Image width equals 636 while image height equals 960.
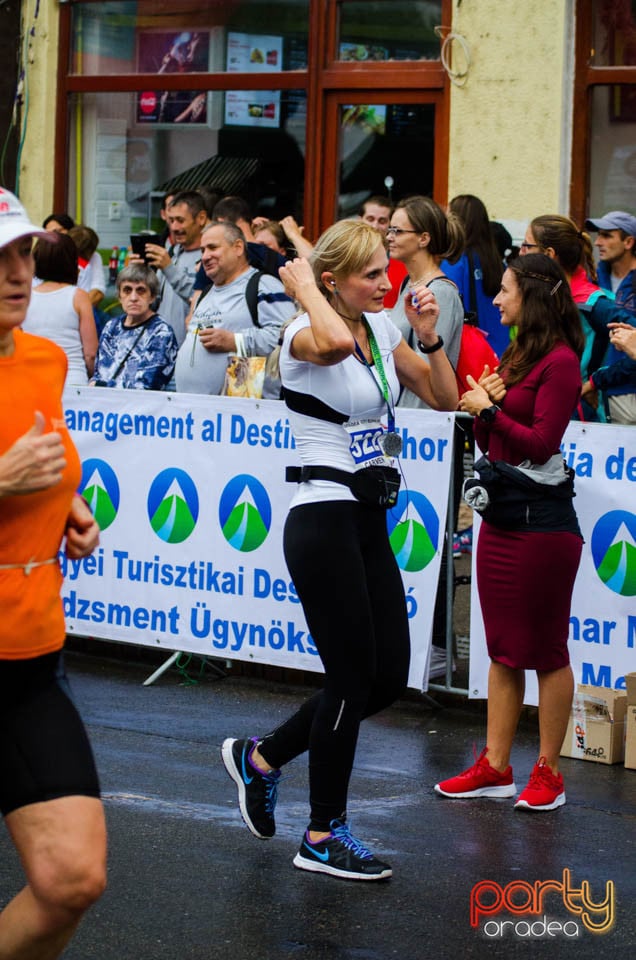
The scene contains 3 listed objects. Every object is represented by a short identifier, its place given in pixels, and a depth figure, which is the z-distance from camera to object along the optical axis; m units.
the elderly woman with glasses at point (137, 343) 9.27
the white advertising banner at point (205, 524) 7.37
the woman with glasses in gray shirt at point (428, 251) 7.50
